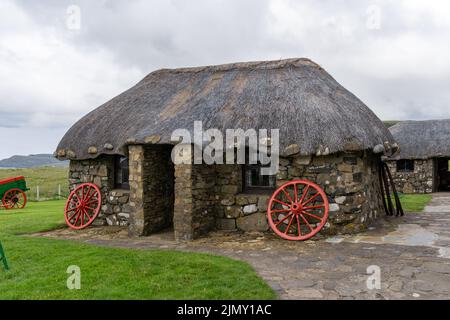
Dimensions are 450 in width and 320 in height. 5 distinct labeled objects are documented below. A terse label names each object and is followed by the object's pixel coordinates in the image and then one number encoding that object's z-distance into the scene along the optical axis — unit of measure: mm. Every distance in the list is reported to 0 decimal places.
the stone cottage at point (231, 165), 9867
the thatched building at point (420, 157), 23672
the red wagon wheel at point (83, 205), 12267
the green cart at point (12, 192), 20719
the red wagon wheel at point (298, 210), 9547
